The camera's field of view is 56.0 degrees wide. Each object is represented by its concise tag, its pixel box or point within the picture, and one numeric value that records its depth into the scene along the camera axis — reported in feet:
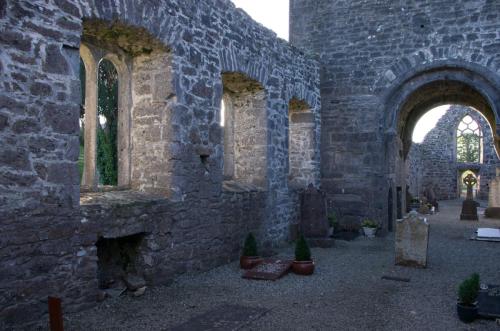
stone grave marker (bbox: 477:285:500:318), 16.57
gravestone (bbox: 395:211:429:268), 25.58
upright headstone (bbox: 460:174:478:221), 49.88
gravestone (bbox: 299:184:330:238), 32.71
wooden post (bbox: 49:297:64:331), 10.37
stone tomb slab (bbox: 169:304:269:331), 15.39
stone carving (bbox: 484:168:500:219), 52.95
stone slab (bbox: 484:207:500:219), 52.75
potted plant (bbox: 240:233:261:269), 24.21
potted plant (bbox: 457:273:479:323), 16.40
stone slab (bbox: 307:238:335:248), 31.96
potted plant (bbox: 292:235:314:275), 23.47
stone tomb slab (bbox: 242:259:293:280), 22.35
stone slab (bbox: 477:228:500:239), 35.61
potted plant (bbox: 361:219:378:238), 37.19
